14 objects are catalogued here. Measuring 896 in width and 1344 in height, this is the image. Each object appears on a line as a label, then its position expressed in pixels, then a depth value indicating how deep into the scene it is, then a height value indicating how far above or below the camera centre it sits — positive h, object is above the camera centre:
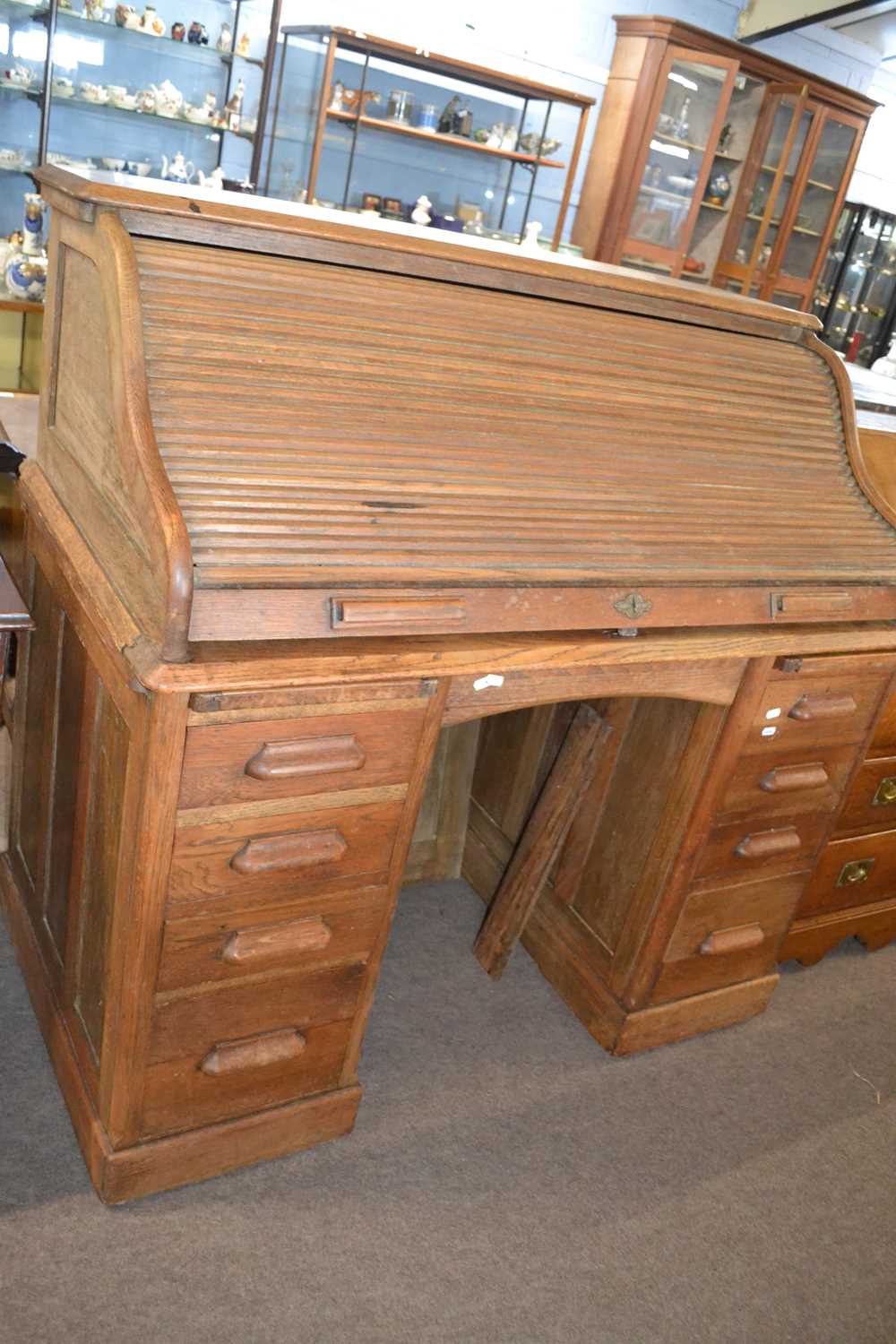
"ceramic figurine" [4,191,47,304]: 3.46 -0.48
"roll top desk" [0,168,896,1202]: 1.46 -0.56
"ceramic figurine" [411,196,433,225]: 5.54 -0.03
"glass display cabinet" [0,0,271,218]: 4.48 +0.22
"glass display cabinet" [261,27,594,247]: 5.08 +0.33
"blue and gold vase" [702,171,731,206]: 6.51 +0.47
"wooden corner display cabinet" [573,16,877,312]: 5.99 +0.61
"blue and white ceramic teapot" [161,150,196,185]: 4.80 -0.09
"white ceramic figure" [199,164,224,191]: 4.40 -0.09
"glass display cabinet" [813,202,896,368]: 7.68 +0.13
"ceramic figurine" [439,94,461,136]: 5.48 +0.45
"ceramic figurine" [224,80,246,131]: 4.91 +0.23
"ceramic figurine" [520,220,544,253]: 5.82 -0.02
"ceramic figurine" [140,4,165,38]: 4.62 +0.47
